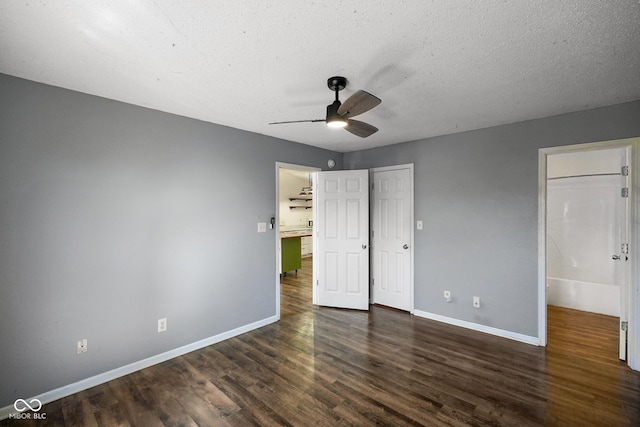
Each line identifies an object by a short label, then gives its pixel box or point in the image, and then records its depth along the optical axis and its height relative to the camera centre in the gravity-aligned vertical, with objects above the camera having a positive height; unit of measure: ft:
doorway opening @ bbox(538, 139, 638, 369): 12.76 -1.08
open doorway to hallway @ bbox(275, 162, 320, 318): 13.89 -1.39
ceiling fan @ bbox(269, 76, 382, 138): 6.05 +2.46
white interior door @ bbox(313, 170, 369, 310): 13.80 -1.24
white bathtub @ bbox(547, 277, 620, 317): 12.57 -3.84
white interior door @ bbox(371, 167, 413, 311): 13.39 -1.12
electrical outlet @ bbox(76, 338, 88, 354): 7.56 -3.61
